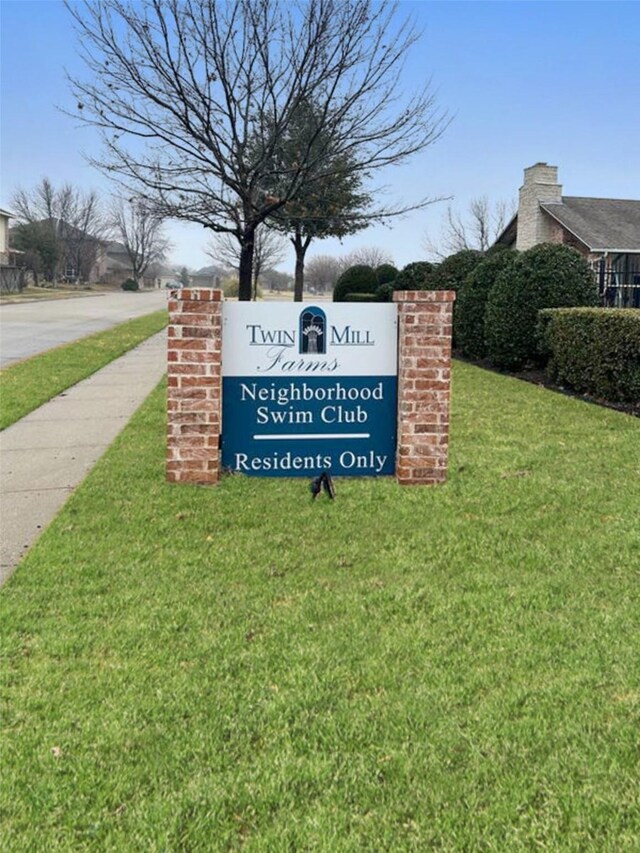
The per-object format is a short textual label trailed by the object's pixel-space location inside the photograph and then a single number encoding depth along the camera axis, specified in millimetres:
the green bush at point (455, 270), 15516
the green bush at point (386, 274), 24484
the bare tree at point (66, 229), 63409
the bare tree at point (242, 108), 8266
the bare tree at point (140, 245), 80662
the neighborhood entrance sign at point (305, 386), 4797
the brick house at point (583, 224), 20984
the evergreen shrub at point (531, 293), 11219
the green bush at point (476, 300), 13289
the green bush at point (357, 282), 24912
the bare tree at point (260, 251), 25366
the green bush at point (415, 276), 17109
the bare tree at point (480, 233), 41500
